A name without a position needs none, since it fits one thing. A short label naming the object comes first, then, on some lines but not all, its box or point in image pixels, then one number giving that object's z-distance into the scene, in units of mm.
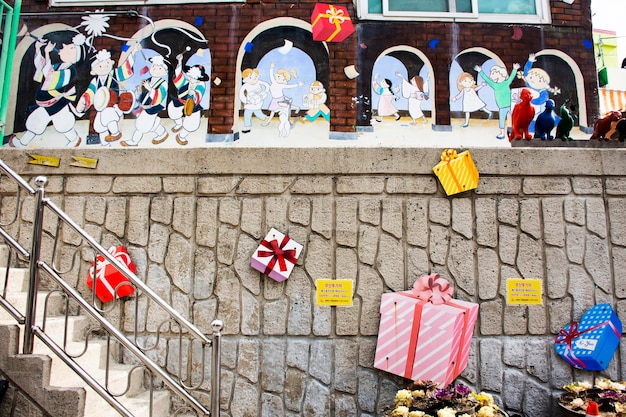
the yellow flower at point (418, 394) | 2598
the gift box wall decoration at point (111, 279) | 3123
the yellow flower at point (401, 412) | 2400
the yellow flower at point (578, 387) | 2782
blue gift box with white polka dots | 2979
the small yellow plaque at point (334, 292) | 3098
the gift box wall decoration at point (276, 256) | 3080
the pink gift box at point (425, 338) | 2869
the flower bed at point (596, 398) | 2547
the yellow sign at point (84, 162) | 3299
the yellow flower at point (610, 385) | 2716
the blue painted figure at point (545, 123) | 3422
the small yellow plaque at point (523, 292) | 3109
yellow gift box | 3172
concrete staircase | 2281
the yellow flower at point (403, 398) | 2533
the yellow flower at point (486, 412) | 2344
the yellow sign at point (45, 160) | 3324
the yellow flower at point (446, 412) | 2307
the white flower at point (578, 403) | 2631
